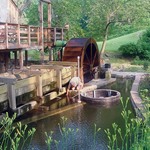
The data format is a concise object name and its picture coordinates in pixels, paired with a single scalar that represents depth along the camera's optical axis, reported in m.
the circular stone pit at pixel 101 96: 10.84
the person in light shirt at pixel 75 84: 12.37
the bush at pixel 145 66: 18.44
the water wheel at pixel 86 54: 13.94
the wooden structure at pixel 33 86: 8.46
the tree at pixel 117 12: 19.67
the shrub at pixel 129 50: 22.94
